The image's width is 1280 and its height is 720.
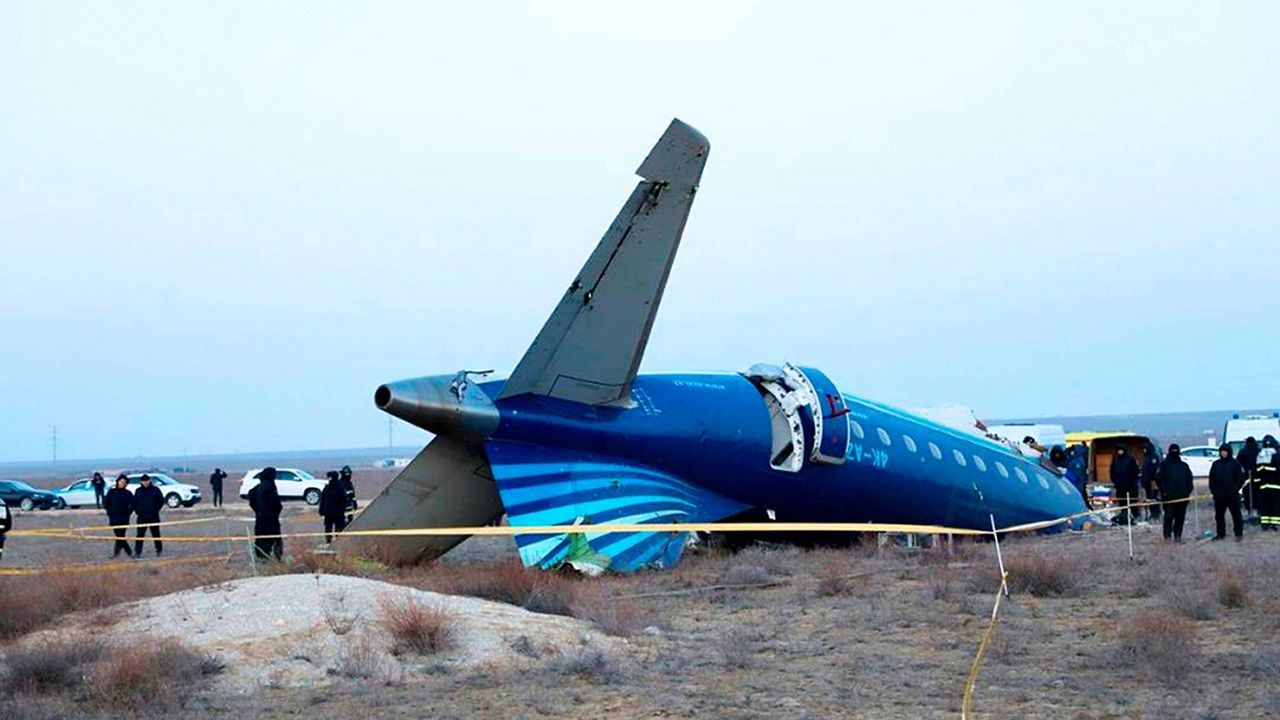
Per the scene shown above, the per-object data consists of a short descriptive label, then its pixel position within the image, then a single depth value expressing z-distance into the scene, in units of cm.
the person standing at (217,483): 5947
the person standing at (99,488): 6038
